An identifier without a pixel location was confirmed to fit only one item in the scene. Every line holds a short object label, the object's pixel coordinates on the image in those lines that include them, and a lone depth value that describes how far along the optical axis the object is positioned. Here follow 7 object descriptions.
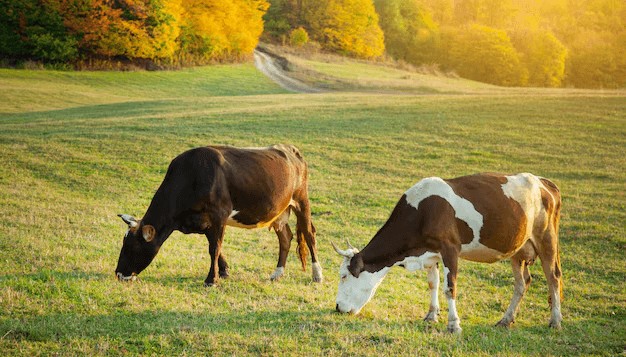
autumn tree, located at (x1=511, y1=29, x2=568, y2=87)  83.69
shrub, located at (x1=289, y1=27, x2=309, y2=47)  76.94
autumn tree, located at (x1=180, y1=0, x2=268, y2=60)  55.34
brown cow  9.17
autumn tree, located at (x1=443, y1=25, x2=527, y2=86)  81.50
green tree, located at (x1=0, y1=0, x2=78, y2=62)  46.84
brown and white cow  8.08
